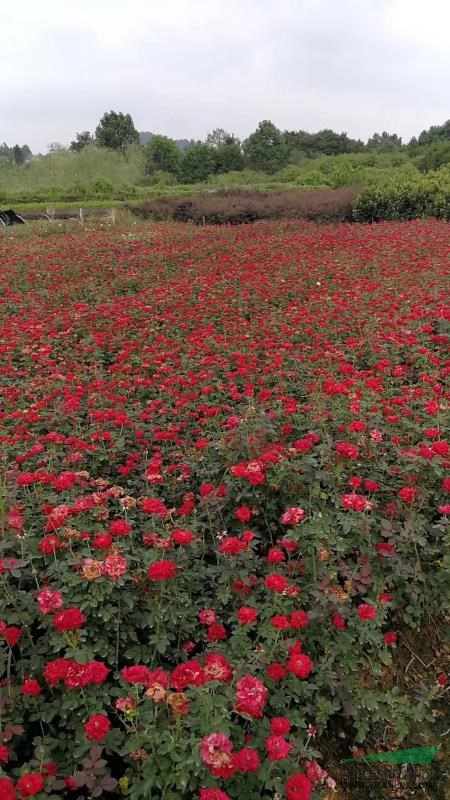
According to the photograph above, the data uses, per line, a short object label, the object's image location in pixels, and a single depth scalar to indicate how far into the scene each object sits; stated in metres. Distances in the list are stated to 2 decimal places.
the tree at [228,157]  49.53
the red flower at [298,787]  1.26
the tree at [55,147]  55.47
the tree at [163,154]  51.72
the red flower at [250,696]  1.33
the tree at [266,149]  52.57
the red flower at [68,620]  1.50
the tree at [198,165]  48.19
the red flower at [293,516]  1.94
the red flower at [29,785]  1.26
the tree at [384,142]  52.35
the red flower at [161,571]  1.63
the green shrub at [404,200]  14.04
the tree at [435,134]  48.19
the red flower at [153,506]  1.95
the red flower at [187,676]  1.40
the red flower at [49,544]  1.86
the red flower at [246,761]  1.29
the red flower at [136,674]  1.39
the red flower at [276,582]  1.66
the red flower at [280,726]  1.31
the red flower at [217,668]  1.46
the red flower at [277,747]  1.26
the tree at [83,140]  63.34
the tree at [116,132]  63.41
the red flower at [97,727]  1.37
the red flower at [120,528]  1.82
